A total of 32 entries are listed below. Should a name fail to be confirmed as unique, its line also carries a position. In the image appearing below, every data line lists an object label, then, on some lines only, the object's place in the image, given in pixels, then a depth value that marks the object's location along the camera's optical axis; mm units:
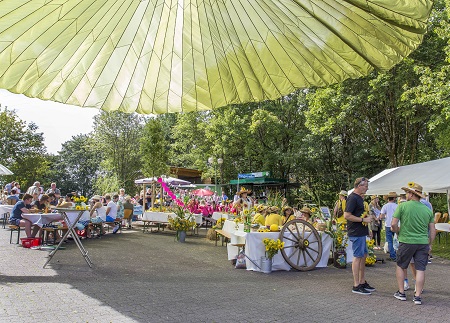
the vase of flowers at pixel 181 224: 14492
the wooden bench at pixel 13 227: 12487
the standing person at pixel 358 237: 7293
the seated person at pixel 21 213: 12469
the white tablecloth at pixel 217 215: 16031
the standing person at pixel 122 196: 19281
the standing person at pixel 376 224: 14445
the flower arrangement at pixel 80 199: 10148
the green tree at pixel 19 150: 41562
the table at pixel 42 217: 11884
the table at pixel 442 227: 13056
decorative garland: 20598
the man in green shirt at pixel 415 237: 6797
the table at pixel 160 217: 16641
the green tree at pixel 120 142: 47938
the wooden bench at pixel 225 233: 11633
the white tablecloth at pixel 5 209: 17359
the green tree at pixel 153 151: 20844
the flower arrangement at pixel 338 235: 10453
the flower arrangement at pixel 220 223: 14608
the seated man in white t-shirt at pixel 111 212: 15844
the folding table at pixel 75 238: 8591
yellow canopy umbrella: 2857
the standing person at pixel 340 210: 11067
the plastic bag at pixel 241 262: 9703
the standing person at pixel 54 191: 16834
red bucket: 11969
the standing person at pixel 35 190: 18316
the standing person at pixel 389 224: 11734
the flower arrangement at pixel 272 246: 9203
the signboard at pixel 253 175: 30095
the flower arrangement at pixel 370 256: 10570
